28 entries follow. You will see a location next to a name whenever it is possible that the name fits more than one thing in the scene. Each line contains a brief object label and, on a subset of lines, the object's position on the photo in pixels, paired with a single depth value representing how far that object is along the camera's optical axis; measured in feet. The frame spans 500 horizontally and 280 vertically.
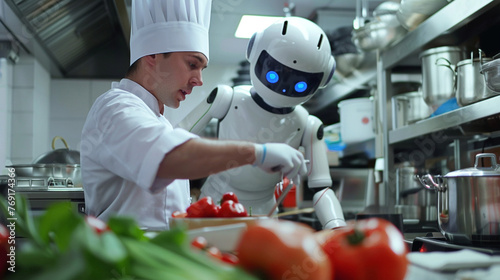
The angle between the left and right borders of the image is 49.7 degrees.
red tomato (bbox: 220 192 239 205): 3.12
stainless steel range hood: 8.48
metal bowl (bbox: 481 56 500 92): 5.13
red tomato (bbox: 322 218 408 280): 1.67
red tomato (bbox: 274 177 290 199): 4.03
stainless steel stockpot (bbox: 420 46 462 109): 6.92
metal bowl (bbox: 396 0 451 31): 7.25
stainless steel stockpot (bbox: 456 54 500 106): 5.91
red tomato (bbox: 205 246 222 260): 1.78
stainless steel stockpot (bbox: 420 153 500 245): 4.00
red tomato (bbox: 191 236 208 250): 1.85
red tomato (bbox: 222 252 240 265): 1.83
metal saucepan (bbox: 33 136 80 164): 7.13
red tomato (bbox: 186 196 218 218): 2.70
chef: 3.22
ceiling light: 12.01
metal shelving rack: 5.93
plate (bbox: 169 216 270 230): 2.45
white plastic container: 10.24
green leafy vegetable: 1.31
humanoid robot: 6.31
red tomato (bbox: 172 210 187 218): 2.81
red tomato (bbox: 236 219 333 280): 1.52
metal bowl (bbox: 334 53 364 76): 10.50
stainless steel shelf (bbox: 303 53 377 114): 10.27
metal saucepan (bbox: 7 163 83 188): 6.56
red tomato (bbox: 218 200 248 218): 2.68
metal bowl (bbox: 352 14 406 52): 8.35
